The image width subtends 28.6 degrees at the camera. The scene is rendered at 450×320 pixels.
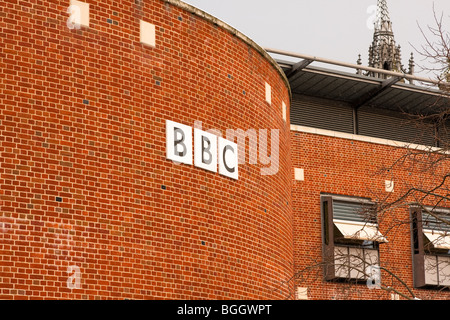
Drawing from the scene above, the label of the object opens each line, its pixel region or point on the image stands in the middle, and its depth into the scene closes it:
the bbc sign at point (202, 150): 17.81
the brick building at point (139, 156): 15.66
